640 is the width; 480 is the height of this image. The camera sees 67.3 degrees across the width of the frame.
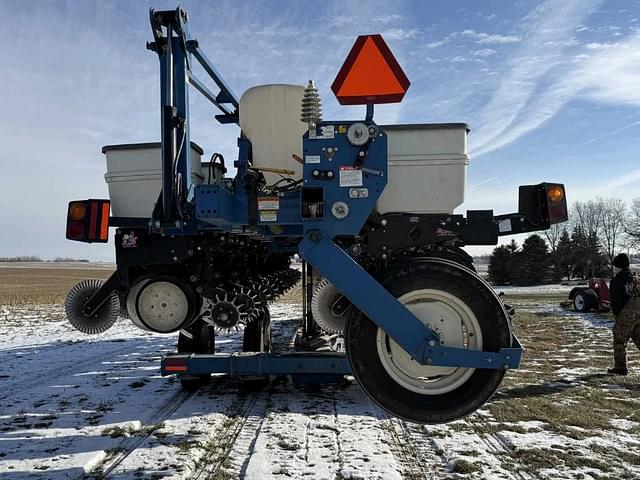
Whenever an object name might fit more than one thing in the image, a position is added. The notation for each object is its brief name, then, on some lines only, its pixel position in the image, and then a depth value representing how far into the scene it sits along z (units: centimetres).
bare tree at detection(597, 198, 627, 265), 5941
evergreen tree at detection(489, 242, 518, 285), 4116
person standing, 652
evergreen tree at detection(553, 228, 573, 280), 4813
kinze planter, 253
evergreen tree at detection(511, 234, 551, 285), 4094
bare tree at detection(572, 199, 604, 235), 5897
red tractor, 1442
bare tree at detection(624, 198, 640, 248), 4499
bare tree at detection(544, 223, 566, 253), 5292
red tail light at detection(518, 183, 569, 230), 322
